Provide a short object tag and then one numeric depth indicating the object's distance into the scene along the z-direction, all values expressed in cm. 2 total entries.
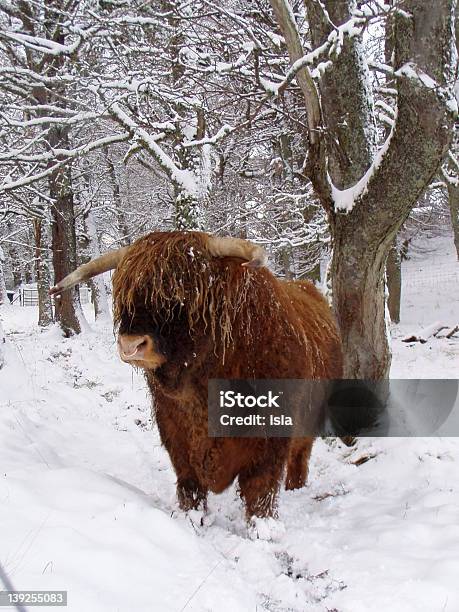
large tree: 405
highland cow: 289
